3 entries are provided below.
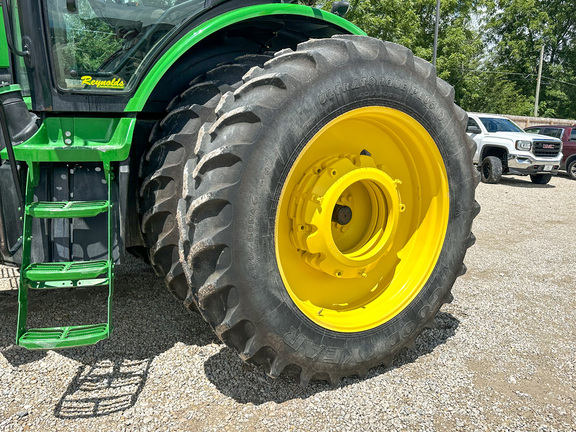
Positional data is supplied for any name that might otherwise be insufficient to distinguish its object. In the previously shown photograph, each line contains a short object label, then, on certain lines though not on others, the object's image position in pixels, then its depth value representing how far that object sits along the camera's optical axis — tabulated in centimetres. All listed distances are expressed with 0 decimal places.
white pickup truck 1128
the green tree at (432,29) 2048
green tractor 191
